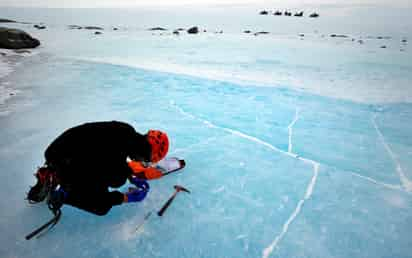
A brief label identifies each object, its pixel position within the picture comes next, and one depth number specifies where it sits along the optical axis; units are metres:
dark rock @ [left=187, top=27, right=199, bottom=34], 19.75
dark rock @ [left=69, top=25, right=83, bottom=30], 21.83
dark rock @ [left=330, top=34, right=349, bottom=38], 16.64
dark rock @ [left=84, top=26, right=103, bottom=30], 21.97
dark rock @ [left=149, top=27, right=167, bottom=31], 21.43
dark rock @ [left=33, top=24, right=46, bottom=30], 20.62
